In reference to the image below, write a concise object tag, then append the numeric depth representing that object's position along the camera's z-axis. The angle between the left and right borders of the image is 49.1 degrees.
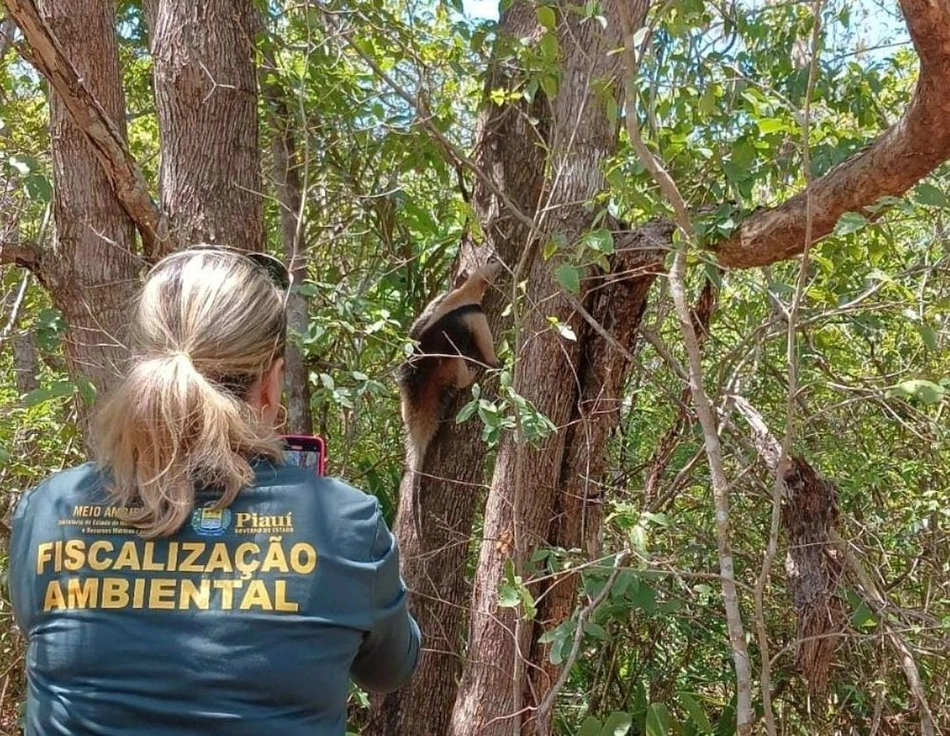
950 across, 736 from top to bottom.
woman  1.42
